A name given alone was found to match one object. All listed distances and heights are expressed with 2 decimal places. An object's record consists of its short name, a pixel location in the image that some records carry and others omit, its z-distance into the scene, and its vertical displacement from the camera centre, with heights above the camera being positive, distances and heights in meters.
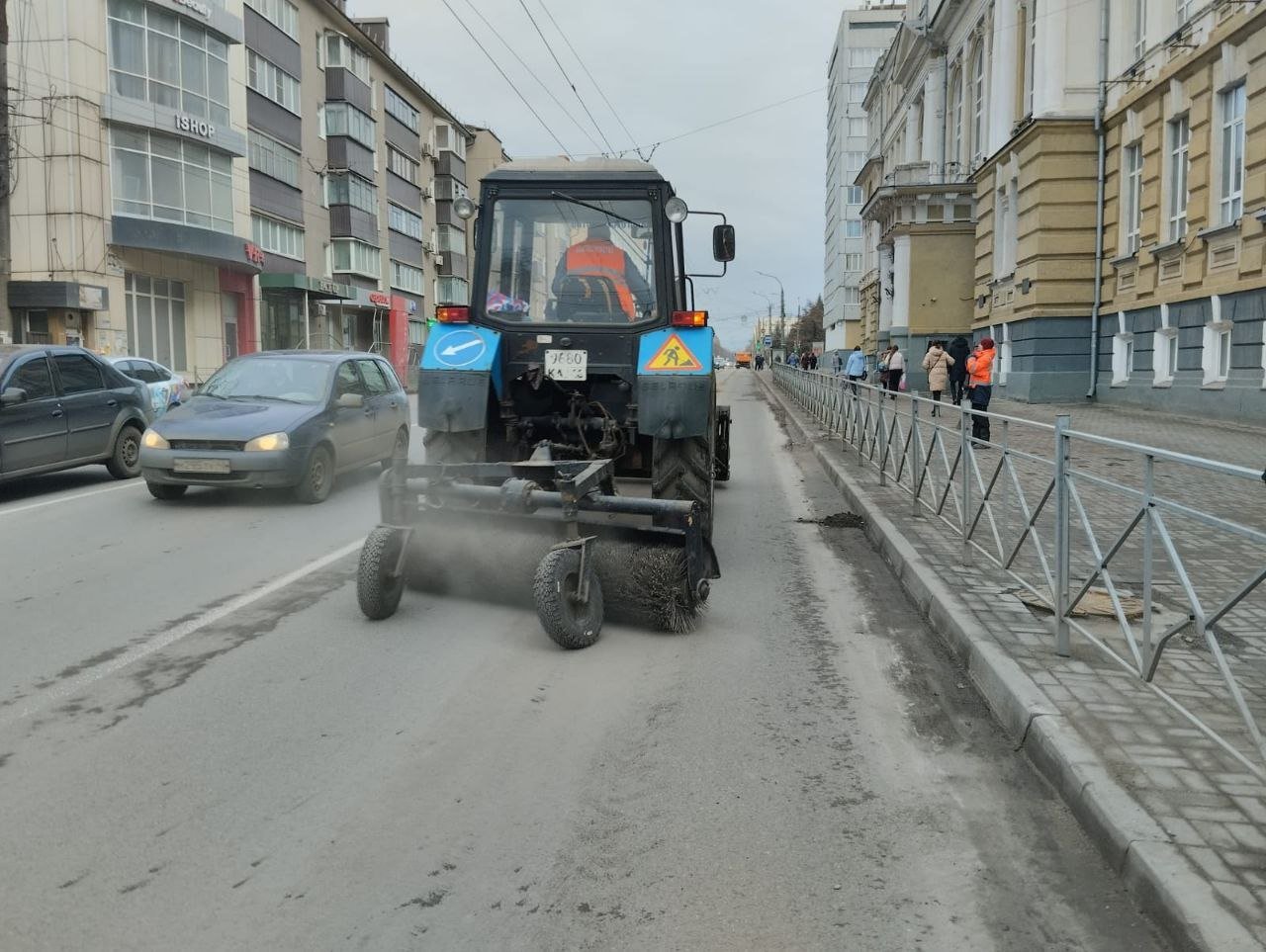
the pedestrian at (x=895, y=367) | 25.39 +0.48
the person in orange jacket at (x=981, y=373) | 16.52 +0.23
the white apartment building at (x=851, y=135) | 95.12 +22.46
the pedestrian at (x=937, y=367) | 20.19 +0.39
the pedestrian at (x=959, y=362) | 24.03 +0.56
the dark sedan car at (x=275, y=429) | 10.52 -0.41
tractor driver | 7.81 +0.85
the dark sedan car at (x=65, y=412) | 11.27 -0.28
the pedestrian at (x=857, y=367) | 28.23 +0.54
